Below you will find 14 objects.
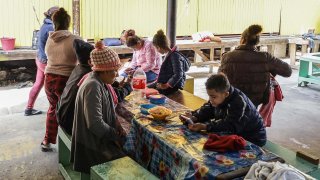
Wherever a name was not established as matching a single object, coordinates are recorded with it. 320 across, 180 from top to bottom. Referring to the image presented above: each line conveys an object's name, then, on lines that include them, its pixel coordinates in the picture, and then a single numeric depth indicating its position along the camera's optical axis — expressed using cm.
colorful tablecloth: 280
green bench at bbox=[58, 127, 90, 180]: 431
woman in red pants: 485
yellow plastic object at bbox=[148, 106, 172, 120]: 370
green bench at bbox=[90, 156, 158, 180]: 303
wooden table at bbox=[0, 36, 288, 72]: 880
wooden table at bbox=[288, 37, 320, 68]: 1230
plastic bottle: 484
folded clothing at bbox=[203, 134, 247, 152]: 301
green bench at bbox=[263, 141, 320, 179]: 328
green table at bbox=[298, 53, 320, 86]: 969
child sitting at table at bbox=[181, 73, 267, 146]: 326
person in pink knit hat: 337
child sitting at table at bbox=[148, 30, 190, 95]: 535
